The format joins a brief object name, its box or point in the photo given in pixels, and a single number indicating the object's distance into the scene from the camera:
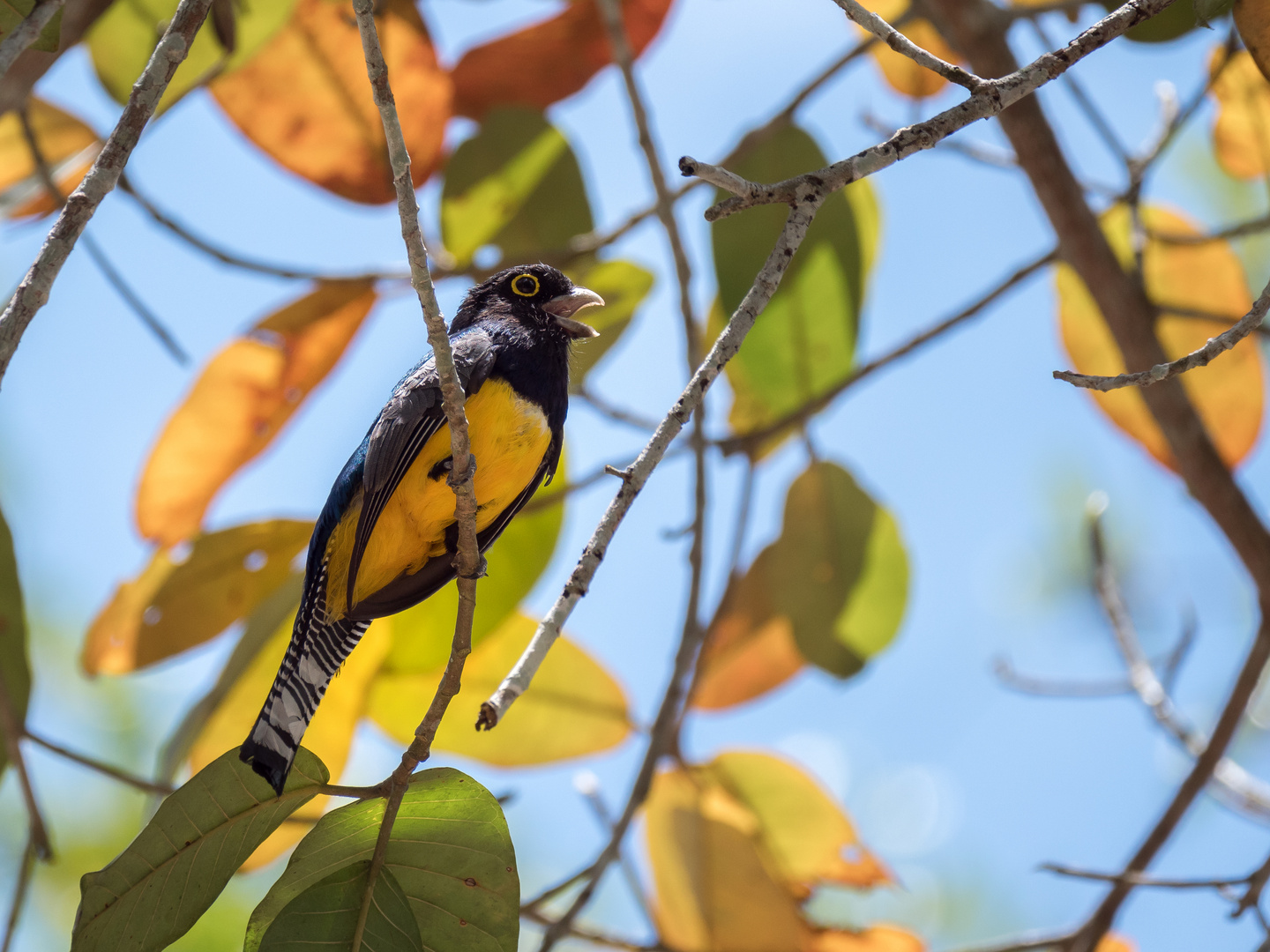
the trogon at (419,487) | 4.95
